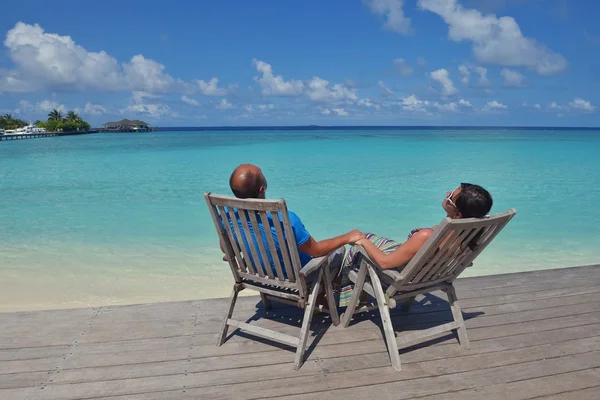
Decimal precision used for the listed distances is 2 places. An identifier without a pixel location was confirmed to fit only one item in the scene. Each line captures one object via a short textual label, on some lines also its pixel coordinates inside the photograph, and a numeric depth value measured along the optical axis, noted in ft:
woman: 8.82
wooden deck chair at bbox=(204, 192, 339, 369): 8.90
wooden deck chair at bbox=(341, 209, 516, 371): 8.66
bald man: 9.16
